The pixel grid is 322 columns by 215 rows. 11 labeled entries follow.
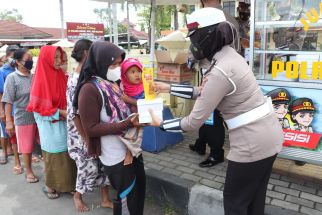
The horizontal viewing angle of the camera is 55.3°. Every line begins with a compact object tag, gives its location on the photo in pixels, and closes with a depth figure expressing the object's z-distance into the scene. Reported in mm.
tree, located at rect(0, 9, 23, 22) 79625
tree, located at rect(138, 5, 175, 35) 19341
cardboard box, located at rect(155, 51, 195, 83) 4742
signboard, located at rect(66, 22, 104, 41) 10367
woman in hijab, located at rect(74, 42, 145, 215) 2113
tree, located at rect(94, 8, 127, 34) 38869
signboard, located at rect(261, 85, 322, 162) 2797
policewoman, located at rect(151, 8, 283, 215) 1777
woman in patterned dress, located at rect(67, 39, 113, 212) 2880
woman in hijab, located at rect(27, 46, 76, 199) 3043
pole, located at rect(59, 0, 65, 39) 5984
